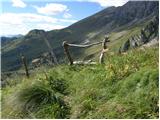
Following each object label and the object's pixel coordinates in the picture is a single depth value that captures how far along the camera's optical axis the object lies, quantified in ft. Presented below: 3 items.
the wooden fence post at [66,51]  19.35
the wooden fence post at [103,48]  17.42
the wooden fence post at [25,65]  20.76
